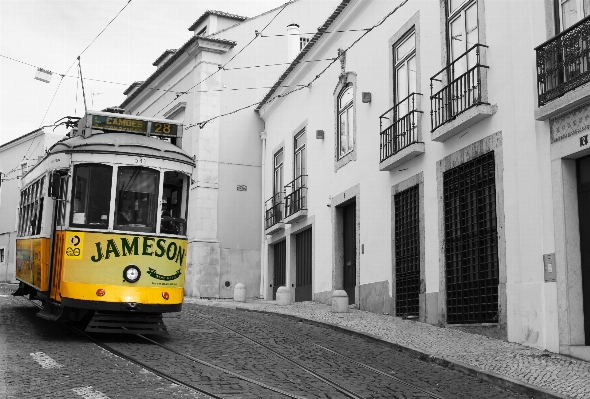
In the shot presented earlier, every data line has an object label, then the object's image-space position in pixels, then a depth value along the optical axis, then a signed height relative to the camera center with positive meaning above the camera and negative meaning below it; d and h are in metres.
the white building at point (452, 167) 10.02 +2.55
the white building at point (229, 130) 24.05 +5.95
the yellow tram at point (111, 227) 10.12 +1.18
